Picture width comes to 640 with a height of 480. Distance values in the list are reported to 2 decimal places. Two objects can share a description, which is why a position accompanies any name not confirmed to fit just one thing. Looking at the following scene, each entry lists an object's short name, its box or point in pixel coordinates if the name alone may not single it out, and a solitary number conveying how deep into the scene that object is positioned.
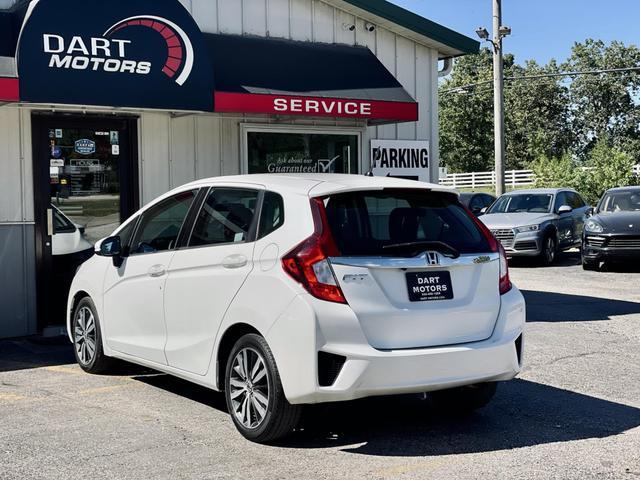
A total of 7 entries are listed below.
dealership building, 8.91
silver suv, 18.17
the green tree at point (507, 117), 61.22
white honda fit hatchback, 5.14
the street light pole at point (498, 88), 24.05
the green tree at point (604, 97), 69.38
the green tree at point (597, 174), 32.00
